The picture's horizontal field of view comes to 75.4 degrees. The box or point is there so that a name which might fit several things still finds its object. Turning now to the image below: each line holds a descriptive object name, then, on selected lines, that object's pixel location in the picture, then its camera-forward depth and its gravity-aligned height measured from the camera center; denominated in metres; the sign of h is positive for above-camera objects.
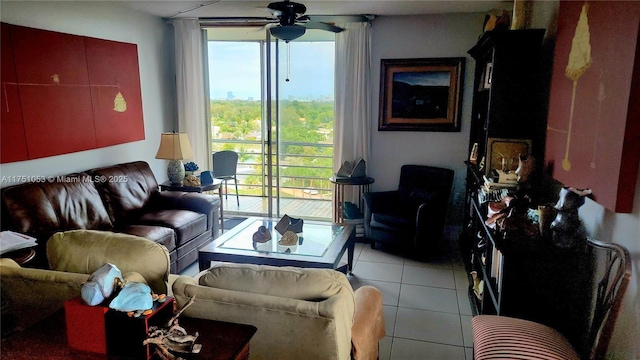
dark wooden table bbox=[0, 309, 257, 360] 1.31 -0.75
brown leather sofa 3.05 -0.84
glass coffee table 3.08 -1.05
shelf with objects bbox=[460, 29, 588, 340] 2.20 -0.55
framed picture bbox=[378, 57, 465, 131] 4.58 +0.23
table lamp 4.37 -0.36
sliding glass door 5.03 -0.01
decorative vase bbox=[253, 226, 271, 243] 3.38 -0.98
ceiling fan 3.38 +0.80
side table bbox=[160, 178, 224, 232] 4.43 -0.79
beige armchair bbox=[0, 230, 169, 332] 1.73 -0.68
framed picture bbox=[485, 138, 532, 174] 3.03 -0.27
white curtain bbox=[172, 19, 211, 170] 5.09 +0.34
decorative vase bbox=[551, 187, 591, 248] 2.04 -0.52
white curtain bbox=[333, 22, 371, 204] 4.66 +0.23
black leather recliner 4.07 -0.98
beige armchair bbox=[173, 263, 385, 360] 1.52 -0.71
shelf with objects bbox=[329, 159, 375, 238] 4.70 -0.88
